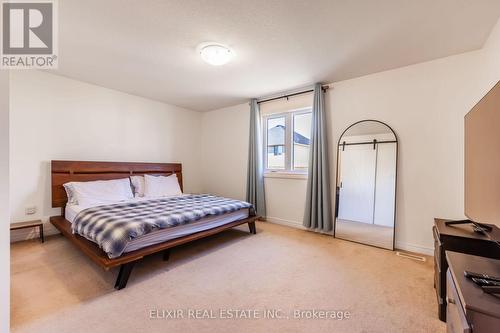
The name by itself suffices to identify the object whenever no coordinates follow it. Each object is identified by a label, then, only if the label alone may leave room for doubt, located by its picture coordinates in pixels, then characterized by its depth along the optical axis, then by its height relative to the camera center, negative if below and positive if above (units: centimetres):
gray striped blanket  193 -61
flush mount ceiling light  230 +121
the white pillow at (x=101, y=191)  300 -47
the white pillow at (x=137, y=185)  371 -43
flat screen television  101 +4
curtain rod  337 +121
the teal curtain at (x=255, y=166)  412 -6
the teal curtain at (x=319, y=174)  330 -15
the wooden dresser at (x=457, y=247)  146 -56
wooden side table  267 -84
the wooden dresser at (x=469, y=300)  79 -52
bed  195 -79
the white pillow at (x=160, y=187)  375 -46
